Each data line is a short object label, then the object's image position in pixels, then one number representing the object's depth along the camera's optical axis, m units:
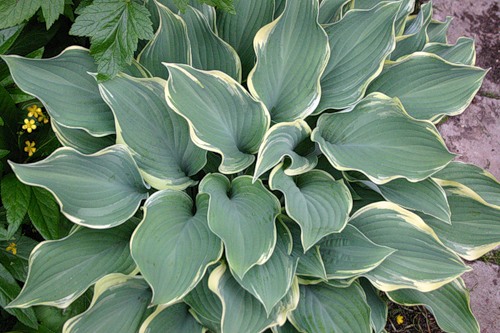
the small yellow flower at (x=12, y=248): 1.46
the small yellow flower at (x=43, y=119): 1.54
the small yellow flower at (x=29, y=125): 1.46
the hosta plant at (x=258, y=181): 1.28
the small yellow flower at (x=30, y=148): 1.54
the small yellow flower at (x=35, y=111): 1.51
